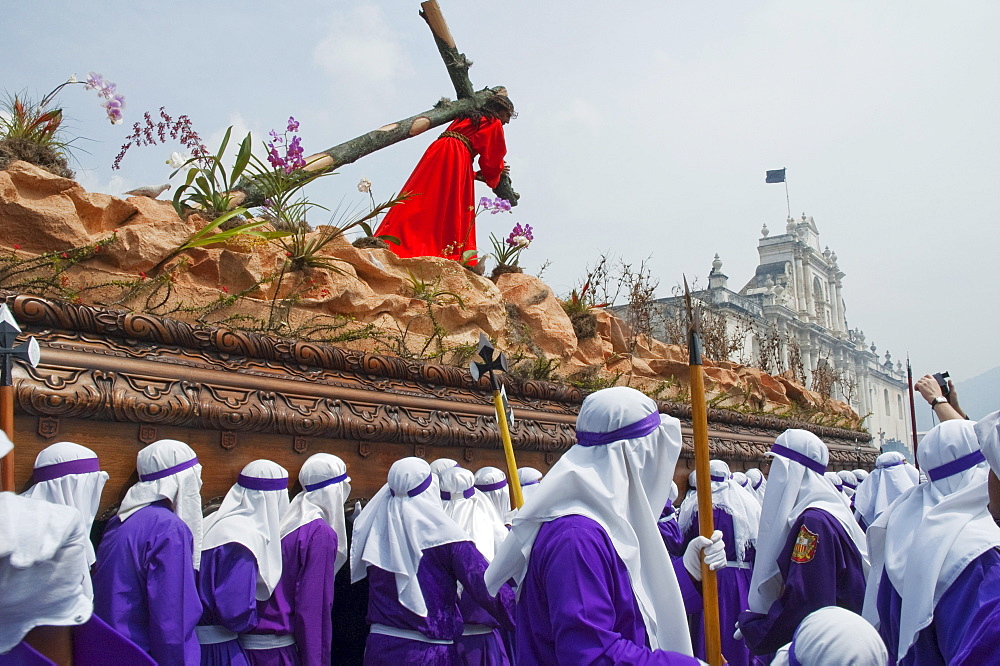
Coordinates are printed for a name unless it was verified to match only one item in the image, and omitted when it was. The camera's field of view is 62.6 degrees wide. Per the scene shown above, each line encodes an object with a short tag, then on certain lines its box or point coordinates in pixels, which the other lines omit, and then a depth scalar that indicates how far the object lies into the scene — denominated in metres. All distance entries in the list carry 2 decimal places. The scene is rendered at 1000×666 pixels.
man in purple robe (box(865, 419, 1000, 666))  2.48
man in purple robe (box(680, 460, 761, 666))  5.98
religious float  4.11
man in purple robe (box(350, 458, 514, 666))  4.16
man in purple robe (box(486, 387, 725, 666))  2.47
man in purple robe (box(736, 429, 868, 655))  3.75
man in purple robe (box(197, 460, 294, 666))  3.94
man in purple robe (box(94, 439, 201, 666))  3.49
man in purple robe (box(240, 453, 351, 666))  4.17
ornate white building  42.88
